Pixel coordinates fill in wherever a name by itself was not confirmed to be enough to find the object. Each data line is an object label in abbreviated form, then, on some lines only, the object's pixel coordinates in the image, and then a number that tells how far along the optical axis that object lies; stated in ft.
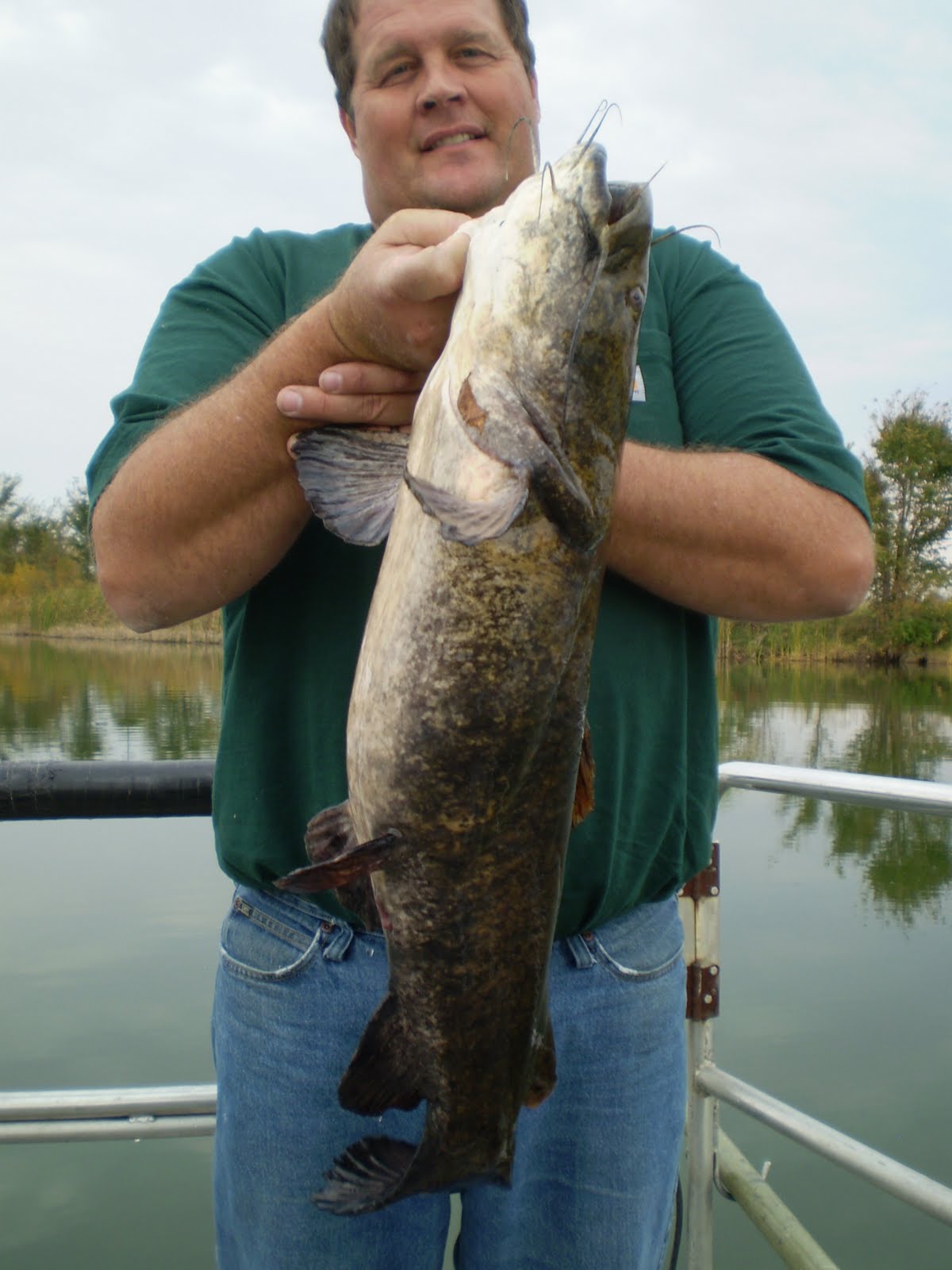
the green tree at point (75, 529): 138.51
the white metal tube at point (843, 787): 6.71
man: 5.29
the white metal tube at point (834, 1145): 6.25
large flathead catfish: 4.45
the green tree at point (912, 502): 108.68
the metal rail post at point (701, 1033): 8.17
